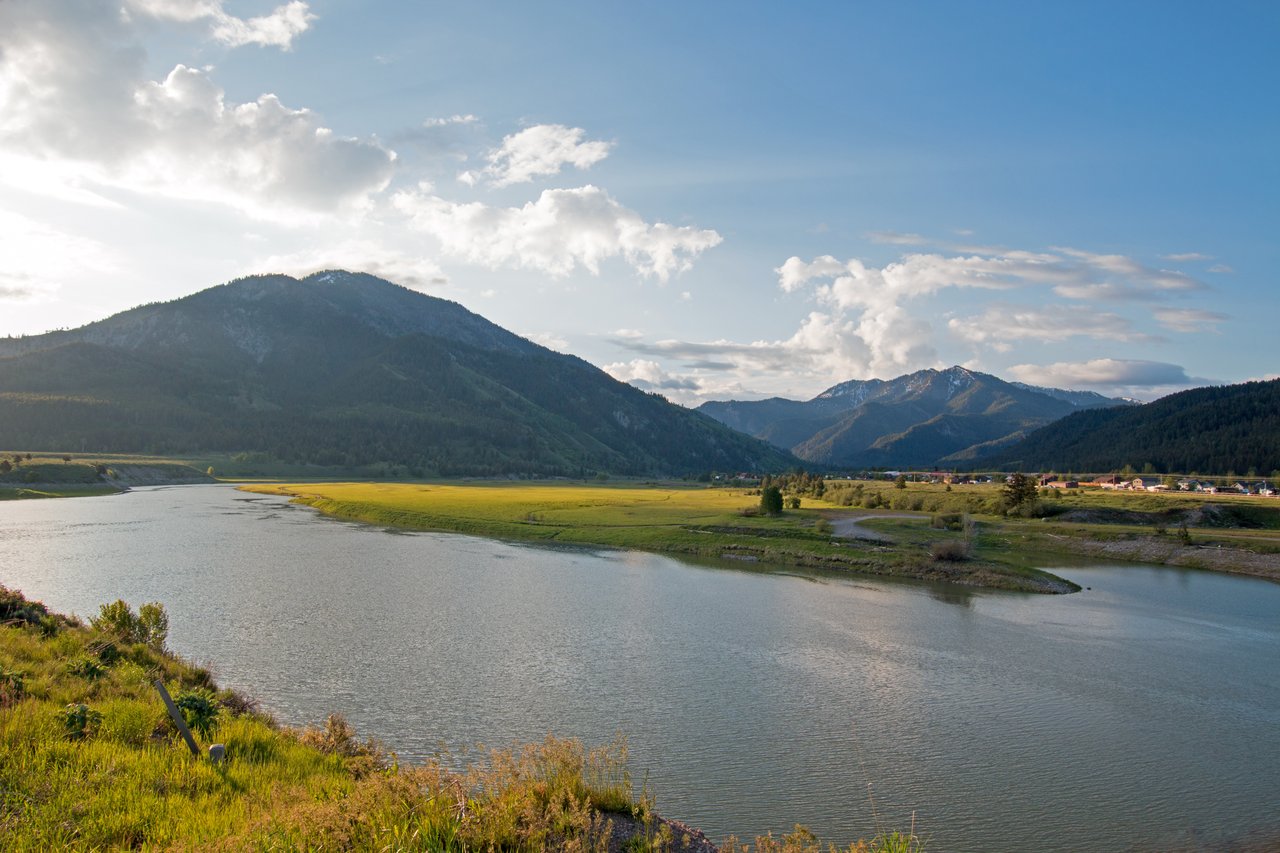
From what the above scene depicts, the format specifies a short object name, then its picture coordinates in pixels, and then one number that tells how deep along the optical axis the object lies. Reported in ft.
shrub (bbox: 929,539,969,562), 185.98
